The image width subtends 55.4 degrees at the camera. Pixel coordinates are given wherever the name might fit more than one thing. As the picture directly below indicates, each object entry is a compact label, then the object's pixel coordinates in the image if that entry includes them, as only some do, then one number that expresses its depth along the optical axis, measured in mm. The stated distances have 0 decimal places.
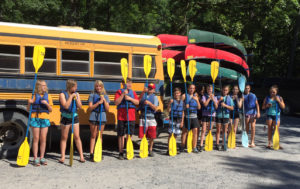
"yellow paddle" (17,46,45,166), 5297
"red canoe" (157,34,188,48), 8491
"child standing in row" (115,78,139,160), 5953
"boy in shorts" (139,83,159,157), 6137
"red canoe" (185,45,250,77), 8062
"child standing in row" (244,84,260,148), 7422
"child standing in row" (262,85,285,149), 7293
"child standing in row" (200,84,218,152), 6795
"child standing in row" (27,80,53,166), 5375
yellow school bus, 5766
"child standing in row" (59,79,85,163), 5367
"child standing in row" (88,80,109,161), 5730
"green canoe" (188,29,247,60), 8477
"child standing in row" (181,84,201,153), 6543
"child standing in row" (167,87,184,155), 6434
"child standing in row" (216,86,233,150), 6984
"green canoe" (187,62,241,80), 8070
